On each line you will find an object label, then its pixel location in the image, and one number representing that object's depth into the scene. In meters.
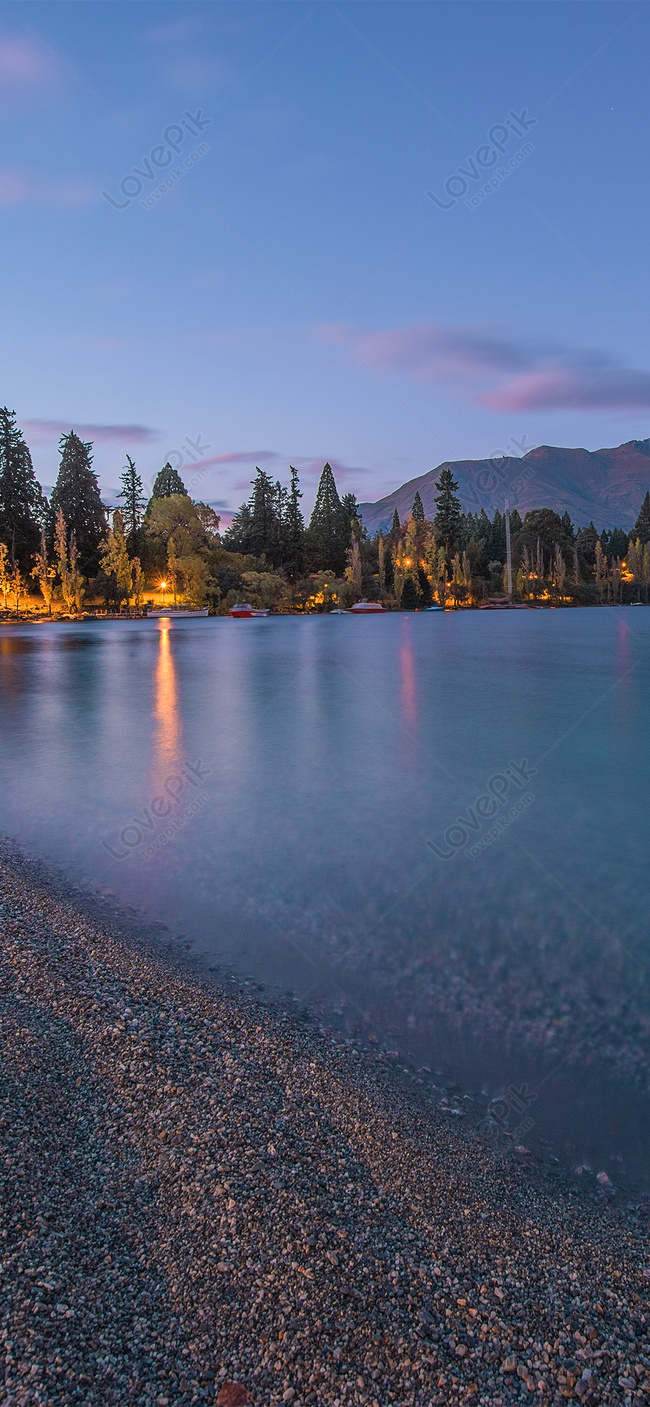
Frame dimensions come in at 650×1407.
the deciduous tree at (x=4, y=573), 84.19
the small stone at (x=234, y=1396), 2.23
